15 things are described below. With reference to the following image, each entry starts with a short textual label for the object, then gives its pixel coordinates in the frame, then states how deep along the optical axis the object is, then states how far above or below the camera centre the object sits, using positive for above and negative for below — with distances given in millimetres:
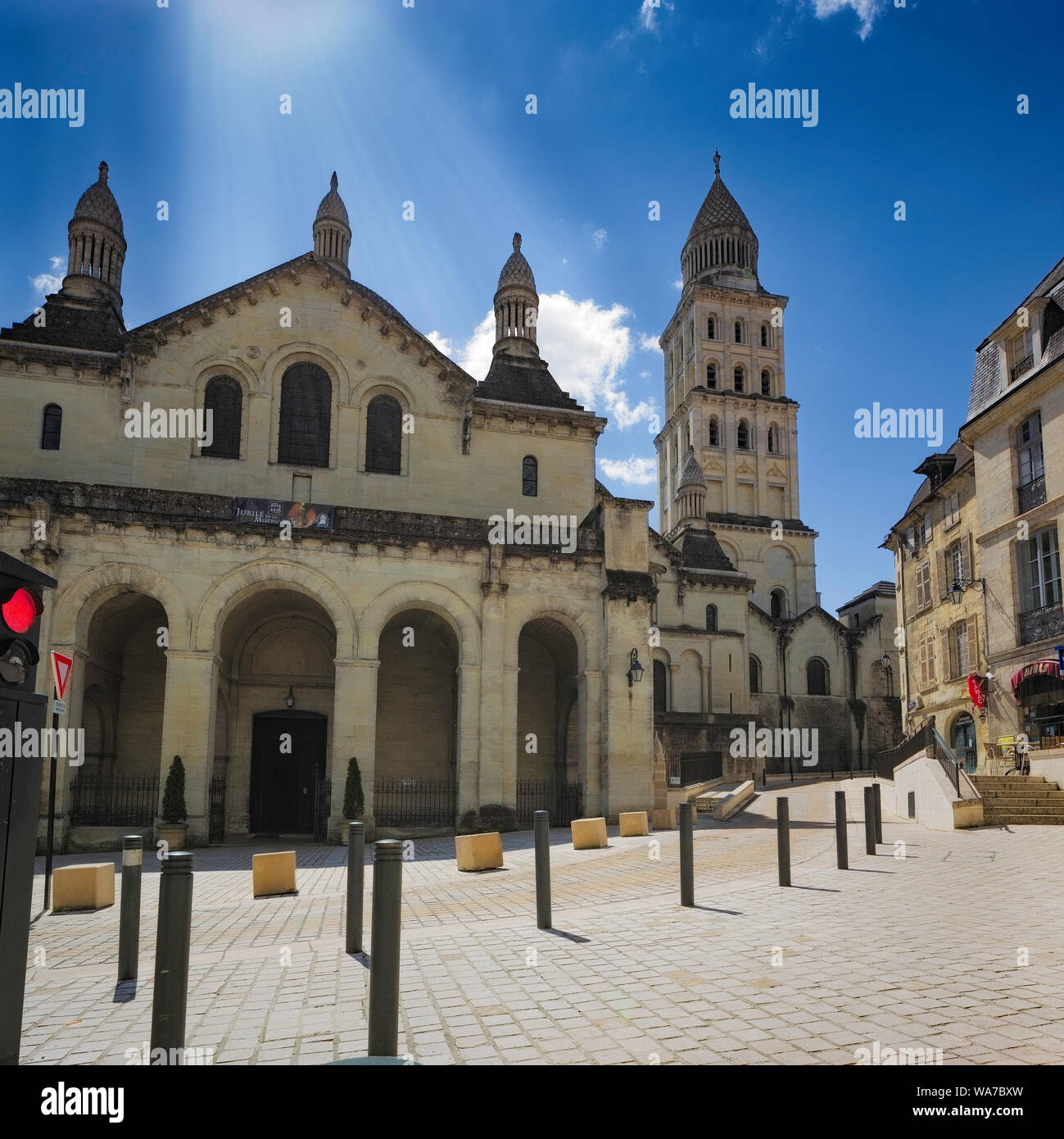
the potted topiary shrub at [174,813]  20625 -1856
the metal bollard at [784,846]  11250 -1403
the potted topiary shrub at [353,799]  21797 -1615
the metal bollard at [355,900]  8148 -1492
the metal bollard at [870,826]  14430 -1463
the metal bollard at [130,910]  7496 -1491
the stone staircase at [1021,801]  19453 -1459
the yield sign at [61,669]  11492 +780
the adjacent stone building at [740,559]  44812 +10241
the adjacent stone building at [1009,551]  24141 +5234
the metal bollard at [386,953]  4746 -1177
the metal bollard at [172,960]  4453 -1154
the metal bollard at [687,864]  10109 -1449
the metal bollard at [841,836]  12711 -1443
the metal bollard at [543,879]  9000 -1452
